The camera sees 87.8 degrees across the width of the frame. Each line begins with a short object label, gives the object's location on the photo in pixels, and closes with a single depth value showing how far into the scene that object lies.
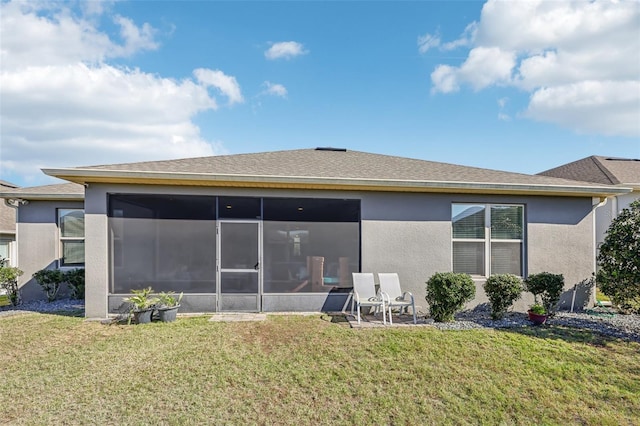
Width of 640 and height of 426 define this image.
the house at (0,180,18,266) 11.69
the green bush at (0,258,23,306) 8.39
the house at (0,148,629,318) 6.82
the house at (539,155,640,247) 11.46
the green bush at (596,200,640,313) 5.96
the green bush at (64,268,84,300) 8.65
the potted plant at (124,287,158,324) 6.35
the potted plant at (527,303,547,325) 6.21
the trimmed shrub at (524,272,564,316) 6.71
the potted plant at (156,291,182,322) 6.41
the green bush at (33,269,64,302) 8.42
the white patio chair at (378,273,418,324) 6.77
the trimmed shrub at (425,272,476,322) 6.16
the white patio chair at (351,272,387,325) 6.70
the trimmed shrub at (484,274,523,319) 6.46
